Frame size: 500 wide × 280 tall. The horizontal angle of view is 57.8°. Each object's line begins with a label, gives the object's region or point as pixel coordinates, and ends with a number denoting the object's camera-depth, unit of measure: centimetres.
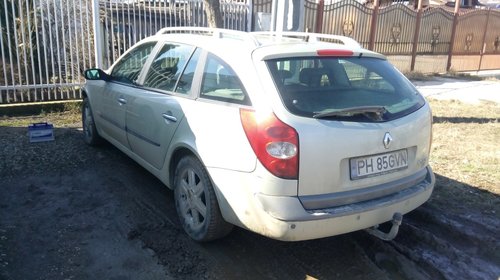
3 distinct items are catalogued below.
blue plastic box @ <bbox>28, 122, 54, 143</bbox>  608
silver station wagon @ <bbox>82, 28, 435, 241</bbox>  283
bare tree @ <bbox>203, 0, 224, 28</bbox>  754
